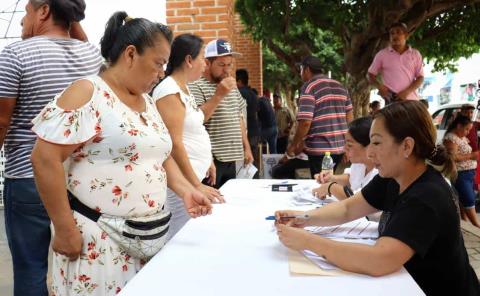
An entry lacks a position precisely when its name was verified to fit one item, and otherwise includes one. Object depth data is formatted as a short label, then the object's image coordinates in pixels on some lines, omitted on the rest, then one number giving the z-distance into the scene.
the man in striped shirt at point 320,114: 4.24
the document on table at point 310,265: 1.43
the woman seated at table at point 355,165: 2.52
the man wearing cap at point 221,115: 3.43
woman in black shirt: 1.41
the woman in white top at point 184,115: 2.45
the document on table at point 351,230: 1.84
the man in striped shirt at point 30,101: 1.93
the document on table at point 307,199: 2.47
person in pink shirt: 4.71
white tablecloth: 1.31
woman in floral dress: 1.49
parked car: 9.45
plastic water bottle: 3.80
